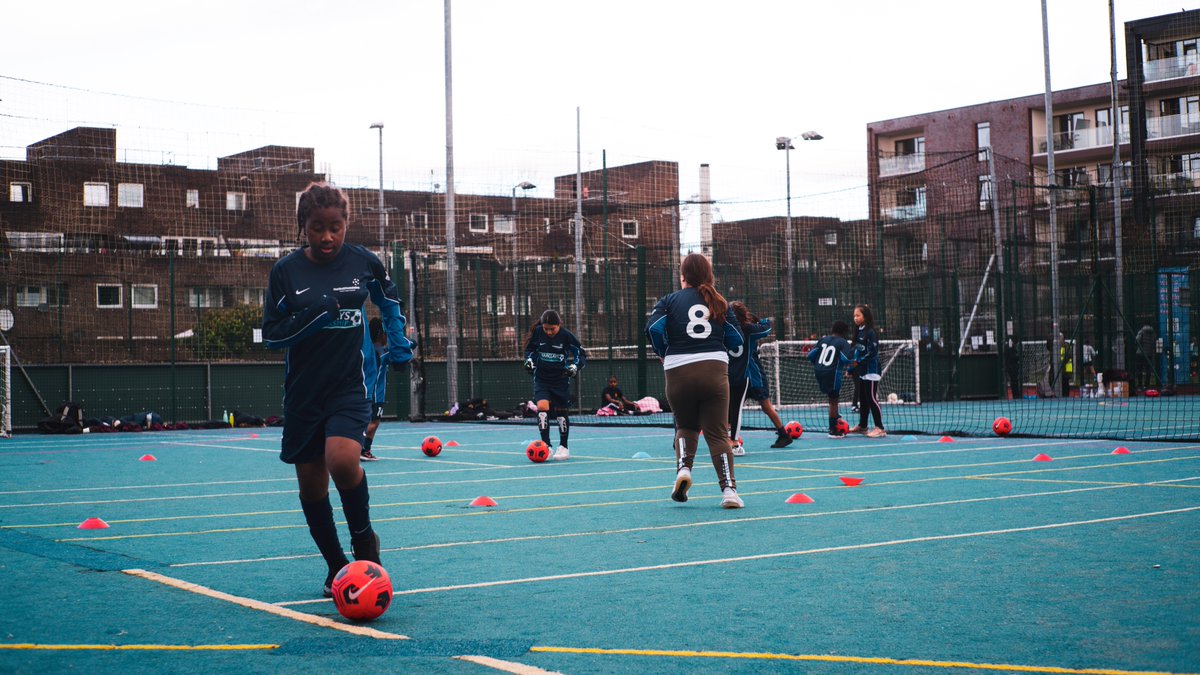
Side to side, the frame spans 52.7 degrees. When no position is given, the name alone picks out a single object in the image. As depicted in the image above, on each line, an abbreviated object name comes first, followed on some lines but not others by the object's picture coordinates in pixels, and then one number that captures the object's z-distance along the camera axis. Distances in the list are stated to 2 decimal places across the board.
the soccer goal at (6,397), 22.27
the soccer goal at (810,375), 29.30
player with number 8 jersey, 8.92
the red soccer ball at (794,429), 17.31
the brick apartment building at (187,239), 26.98
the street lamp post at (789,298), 29.65
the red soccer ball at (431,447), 15.35
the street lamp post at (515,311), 28.14
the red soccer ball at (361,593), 4.96
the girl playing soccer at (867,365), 17.33
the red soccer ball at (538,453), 14.25
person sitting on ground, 26.50
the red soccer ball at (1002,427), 17.77
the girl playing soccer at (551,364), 14.70
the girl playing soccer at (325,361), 5.20
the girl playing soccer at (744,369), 13.56
